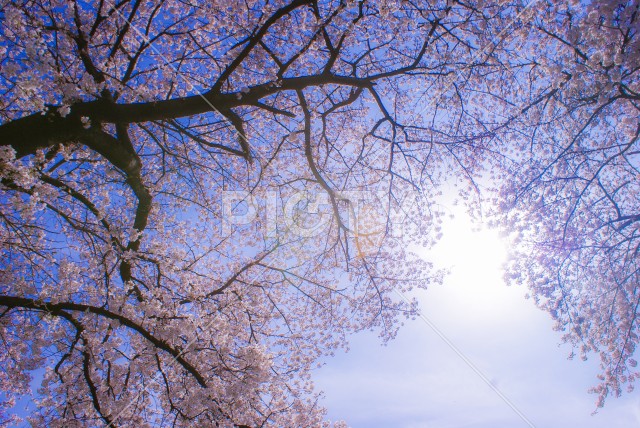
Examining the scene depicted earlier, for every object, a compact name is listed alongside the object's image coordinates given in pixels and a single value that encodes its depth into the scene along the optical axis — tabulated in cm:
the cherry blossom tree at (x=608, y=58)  446
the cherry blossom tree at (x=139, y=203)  434
